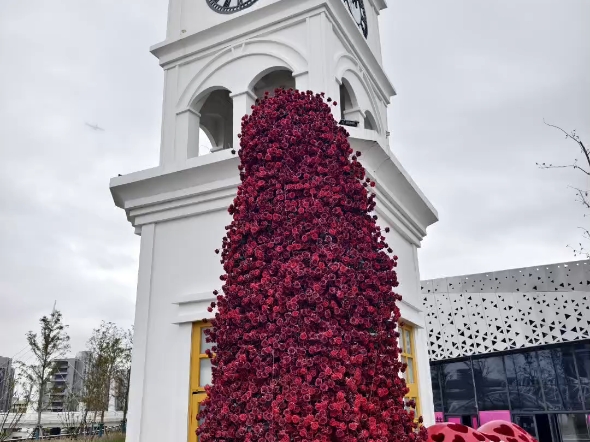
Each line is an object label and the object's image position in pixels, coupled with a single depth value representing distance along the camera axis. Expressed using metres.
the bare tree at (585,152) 7.72
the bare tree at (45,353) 22.11
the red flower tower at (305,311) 2.92
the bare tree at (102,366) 21.14
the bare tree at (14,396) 15.04
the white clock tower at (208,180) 5.00
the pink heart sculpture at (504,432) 3.84
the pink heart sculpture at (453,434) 3.52
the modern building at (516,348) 18.23
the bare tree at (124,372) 24.17
